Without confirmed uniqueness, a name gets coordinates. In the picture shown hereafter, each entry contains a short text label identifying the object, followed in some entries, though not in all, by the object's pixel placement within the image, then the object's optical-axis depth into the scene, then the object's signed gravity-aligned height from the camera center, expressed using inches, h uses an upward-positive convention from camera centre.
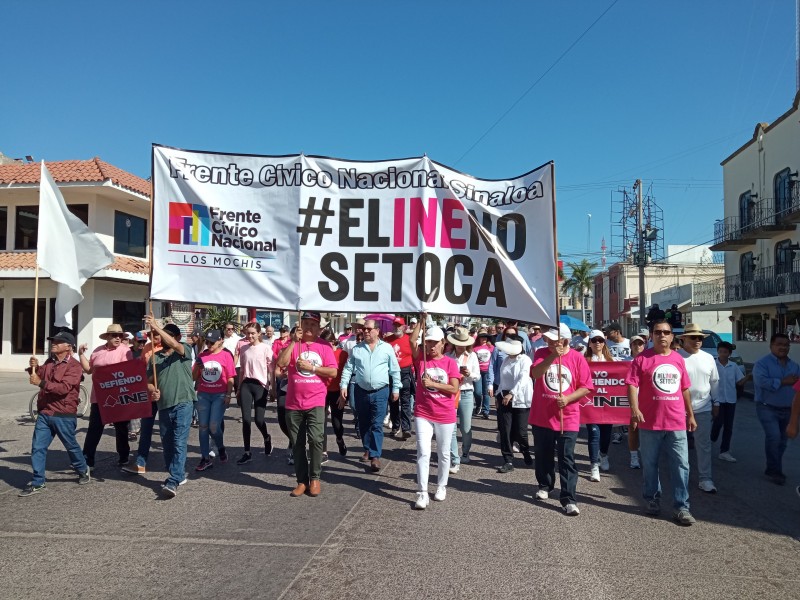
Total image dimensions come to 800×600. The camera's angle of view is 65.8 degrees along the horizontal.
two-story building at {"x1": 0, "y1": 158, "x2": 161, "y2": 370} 817.5 +93.0
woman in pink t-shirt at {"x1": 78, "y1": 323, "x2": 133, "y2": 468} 293.1 -24.0
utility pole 1248.8 +140.6
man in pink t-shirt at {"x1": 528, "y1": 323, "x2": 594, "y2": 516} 237.1 -36.1
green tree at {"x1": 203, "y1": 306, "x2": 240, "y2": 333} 1100.0 -2.0
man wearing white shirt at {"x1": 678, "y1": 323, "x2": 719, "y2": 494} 268.8 -33.6
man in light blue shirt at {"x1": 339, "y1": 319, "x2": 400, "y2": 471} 299.6 -32.0
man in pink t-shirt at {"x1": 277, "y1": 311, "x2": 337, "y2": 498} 254.1 -35.7
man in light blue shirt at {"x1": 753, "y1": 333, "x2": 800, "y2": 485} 293.0 -38.7
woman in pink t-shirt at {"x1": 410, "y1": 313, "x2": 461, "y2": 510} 247.1 -36.2
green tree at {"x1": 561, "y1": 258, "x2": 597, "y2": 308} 2709.2 +160.4
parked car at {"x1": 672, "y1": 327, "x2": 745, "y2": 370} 608.4 -28.5
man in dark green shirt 252.2 -34.8
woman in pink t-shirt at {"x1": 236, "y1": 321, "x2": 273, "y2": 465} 321.7 -35.8
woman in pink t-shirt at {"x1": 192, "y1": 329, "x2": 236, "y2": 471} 294.4 -34.6
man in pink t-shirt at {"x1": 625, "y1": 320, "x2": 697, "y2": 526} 227.0 -36.1
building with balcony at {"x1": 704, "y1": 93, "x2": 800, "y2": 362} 1002.7 +142.6
